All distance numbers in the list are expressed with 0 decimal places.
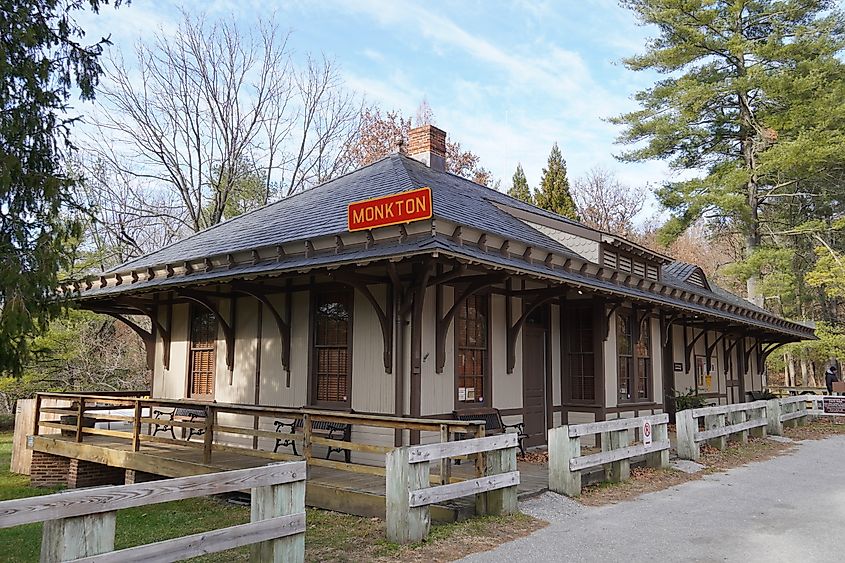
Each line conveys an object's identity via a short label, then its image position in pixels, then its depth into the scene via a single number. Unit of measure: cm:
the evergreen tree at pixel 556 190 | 3439
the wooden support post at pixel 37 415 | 1228
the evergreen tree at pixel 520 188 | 3886
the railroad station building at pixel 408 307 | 867
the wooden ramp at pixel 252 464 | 719
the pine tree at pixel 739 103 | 2298
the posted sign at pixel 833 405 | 1784
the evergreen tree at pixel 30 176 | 667
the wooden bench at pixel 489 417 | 954
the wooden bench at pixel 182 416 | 1145
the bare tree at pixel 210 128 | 2466
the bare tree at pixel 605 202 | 3662
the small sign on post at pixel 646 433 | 952
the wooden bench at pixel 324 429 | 920
